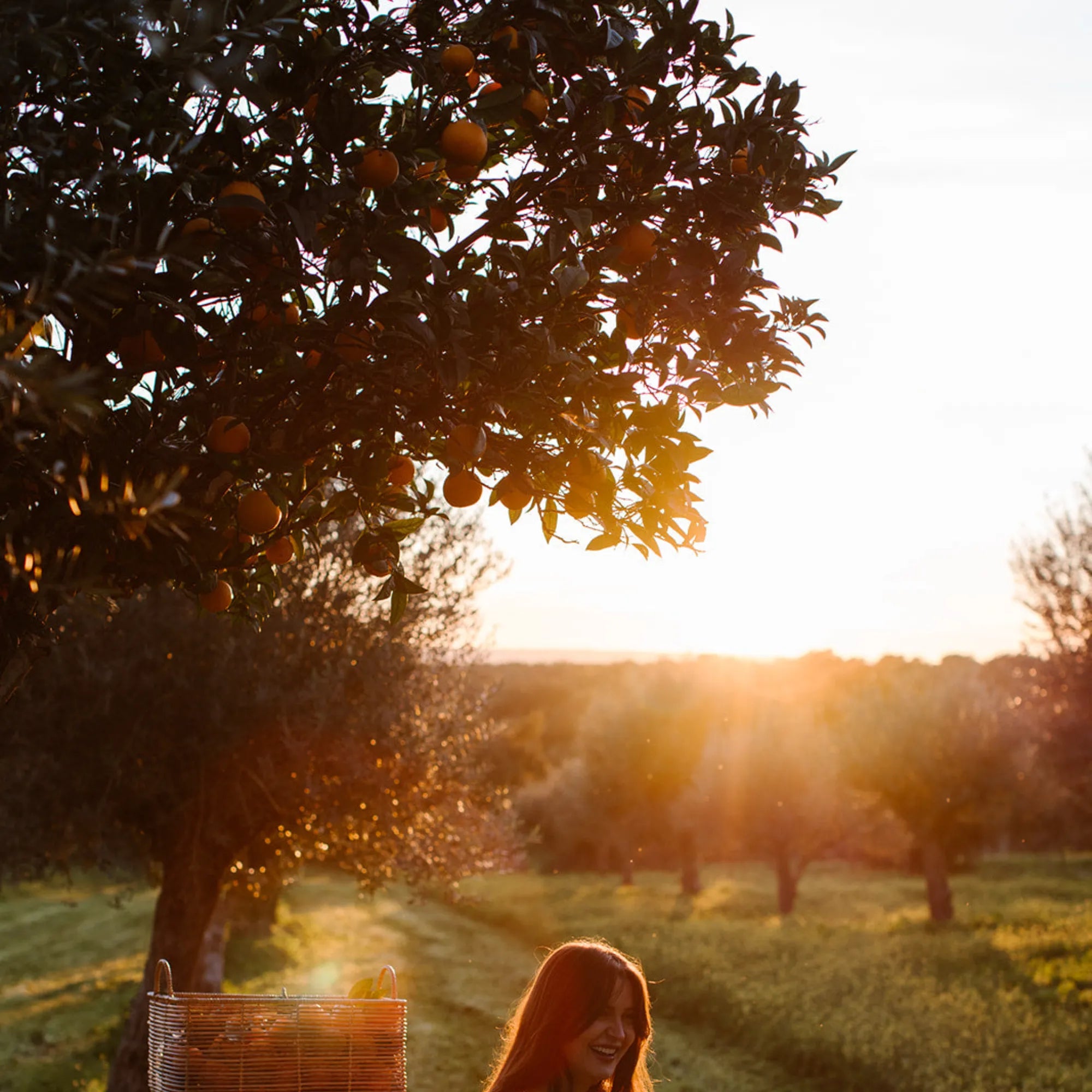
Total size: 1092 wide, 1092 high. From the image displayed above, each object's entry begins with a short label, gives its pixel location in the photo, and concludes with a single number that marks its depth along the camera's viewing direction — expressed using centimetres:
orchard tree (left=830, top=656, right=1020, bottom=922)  2975
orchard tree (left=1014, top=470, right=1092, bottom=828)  1938
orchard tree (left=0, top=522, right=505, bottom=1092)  1127
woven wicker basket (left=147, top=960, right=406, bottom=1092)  504
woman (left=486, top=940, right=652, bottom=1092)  424
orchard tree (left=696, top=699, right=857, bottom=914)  3322
